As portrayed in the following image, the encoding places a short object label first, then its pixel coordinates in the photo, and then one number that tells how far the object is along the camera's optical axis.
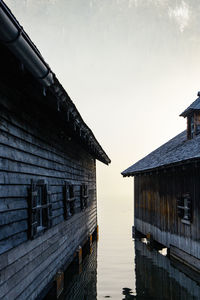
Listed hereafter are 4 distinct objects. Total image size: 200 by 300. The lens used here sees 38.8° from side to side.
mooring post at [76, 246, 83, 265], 11.21
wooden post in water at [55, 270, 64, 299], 7.54
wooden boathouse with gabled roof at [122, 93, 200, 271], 10.56
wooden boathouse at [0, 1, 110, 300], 4.30
